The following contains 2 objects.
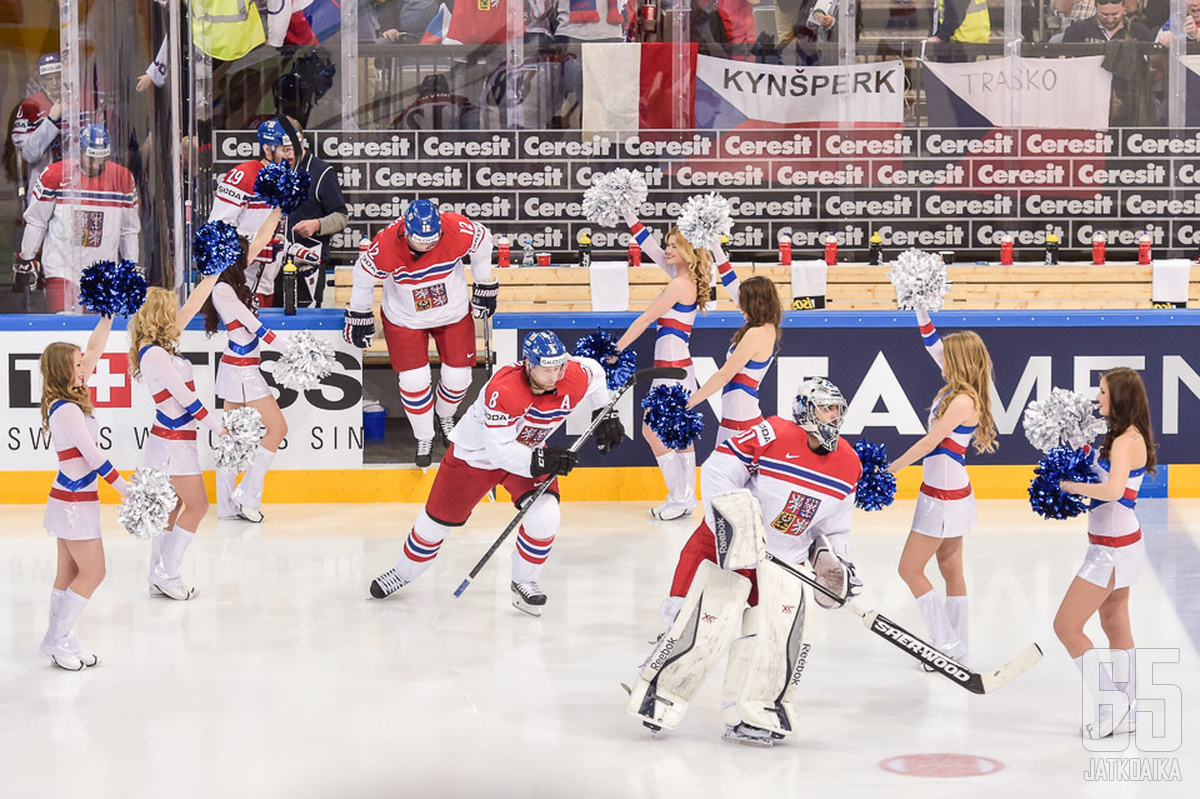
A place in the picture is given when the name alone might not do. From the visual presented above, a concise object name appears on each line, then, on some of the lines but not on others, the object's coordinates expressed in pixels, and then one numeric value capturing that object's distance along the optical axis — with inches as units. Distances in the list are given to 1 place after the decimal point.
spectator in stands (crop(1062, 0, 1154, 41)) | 1059.3
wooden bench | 1005.8
